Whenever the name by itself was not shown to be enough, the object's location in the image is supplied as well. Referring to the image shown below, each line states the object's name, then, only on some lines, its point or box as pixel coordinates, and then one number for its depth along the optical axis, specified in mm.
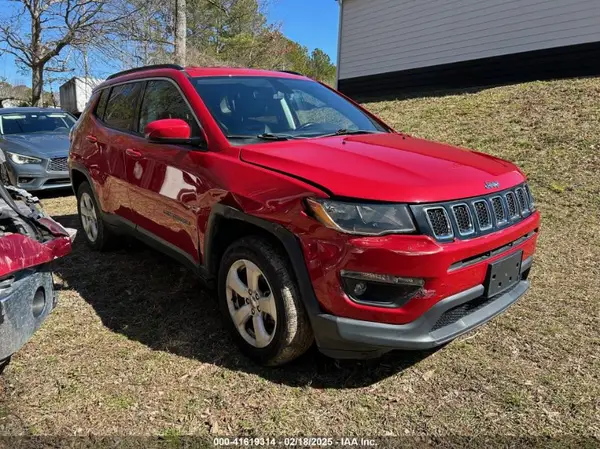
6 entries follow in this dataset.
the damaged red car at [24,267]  2402
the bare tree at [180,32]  13305
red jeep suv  2379
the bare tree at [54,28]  19625
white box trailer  26625
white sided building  10234
